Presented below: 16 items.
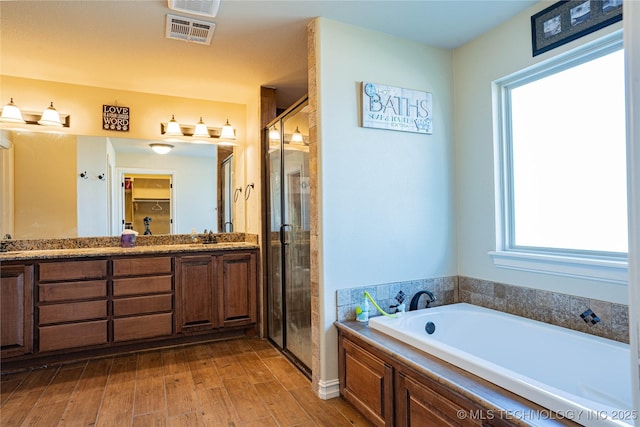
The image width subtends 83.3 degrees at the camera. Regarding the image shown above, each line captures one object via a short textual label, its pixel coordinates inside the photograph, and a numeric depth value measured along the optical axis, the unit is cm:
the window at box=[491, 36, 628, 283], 194
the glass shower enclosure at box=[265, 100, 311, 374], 276
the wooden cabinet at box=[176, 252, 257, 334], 330
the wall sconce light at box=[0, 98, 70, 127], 309
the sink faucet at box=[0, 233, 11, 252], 308
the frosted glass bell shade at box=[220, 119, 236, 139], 391
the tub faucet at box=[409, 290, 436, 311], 253
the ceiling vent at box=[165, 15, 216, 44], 235
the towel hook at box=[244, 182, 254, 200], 385
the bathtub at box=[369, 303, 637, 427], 125
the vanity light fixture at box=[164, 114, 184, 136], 369
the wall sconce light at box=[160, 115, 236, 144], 371
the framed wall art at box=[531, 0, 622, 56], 189
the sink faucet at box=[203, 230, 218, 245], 383
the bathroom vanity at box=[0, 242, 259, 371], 278
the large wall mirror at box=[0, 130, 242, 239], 319
